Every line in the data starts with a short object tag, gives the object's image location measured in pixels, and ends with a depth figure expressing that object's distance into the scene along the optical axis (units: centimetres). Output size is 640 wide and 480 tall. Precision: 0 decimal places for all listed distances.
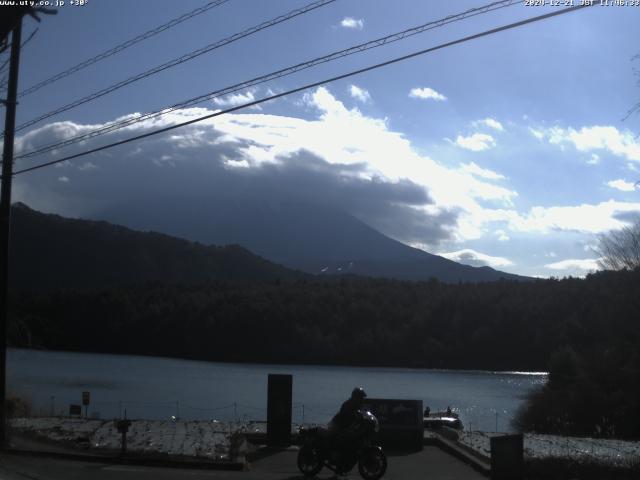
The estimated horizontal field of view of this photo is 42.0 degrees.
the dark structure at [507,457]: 1336
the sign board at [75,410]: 2570
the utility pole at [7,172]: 1797
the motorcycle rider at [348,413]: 1381
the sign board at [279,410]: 1770
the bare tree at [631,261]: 3459
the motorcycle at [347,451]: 1346
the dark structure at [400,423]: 1852
